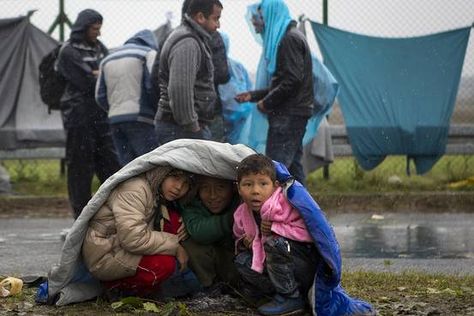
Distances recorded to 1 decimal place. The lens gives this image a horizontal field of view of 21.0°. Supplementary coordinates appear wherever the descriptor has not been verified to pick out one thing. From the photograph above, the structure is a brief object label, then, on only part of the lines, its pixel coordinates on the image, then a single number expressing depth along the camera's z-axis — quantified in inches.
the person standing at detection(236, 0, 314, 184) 411.5
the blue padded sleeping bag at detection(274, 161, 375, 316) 247.9
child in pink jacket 251.1
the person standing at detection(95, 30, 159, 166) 419.4
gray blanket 261.3
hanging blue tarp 561.6
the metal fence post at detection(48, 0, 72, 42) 583.5
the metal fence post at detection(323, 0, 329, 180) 574.2
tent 576.4
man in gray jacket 366.9
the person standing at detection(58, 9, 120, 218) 445.1
